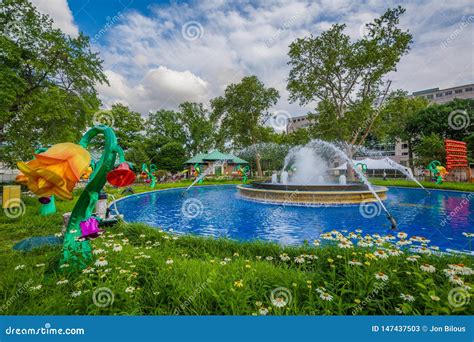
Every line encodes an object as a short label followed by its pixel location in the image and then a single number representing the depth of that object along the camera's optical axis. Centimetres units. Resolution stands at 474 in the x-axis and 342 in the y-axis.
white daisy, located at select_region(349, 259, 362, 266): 319
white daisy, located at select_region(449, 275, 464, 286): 257
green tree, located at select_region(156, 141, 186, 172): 4103
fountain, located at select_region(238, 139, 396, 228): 1332
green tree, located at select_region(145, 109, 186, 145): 4862
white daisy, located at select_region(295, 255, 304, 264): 372
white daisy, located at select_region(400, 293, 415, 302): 261
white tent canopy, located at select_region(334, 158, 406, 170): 3375
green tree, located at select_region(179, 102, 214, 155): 5050
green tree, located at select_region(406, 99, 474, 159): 3378
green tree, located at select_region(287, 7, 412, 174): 2256
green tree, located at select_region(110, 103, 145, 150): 3628
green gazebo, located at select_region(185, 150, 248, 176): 3331
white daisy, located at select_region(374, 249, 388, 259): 337
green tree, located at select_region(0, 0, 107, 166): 1073
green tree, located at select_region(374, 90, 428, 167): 2521
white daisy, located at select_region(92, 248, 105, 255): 374
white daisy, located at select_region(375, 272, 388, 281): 282
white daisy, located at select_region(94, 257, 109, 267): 326
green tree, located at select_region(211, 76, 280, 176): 3781
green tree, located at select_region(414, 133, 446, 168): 2800
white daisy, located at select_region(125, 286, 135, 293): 283
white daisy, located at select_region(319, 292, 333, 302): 268
